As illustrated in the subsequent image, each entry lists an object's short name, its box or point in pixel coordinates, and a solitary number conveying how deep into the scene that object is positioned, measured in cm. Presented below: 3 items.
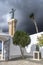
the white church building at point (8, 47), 766
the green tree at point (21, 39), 749
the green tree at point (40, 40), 724
